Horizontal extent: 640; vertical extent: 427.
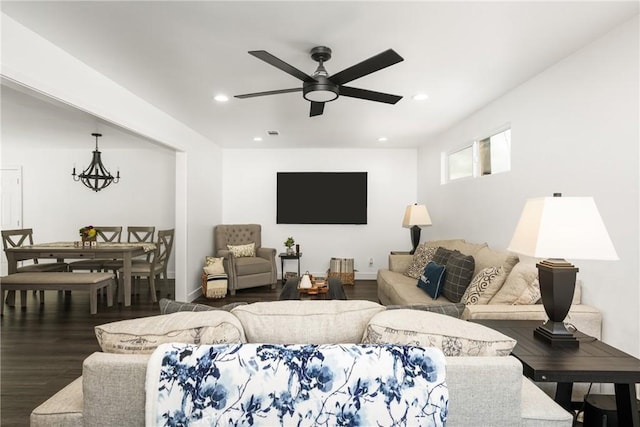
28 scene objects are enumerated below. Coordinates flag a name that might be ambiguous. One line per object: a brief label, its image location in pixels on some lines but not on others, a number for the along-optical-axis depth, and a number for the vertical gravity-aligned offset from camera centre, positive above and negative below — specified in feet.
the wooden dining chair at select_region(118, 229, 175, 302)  15.37 -2.45
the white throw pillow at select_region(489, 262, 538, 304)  7.87 -1.62
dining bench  13.24 -2.73
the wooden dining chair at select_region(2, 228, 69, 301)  14.99 -2.41
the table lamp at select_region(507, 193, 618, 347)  4.97 -0.41
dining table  14.43 -1.73
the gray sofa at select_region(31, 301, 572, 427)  3.51 -1.79
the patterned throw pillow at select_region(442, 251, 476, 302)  10.11 -1.88
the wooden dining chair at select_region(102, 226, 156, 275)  16.90 -1.46
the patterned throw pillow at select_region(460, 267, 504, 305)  8.75 -1.87
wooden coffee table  11.10 -2.69
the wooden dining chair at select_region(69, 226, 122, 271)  16.92 -2.53
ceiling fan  6.57 +3.12
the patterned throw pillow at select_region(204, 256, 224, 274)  16.40 -2.52
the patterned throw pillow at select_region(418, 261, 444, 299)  10.68 -2.11
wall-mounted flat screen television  20.39 +1.18
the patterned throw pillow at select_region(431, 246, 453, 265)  11.91 -1.46
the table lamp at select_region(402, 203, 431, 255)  15.84 -0.03
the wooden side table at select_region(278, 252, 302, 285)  18.90 -2.31
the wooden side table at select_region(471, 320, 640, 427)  4.56 -2.12
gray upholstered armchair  16.85 -2.33
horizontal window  11.50 +2.40
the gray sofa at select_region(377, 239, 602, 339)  7.02 -2.03
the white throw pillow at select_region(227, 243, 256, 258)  18.34 -1.92
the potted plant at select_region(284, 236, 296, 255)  19.36 -1.65
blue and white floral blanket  3.33 -1.77
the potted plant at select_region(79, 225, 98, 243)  15.42 -0.88
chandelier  17.08 +2.60
